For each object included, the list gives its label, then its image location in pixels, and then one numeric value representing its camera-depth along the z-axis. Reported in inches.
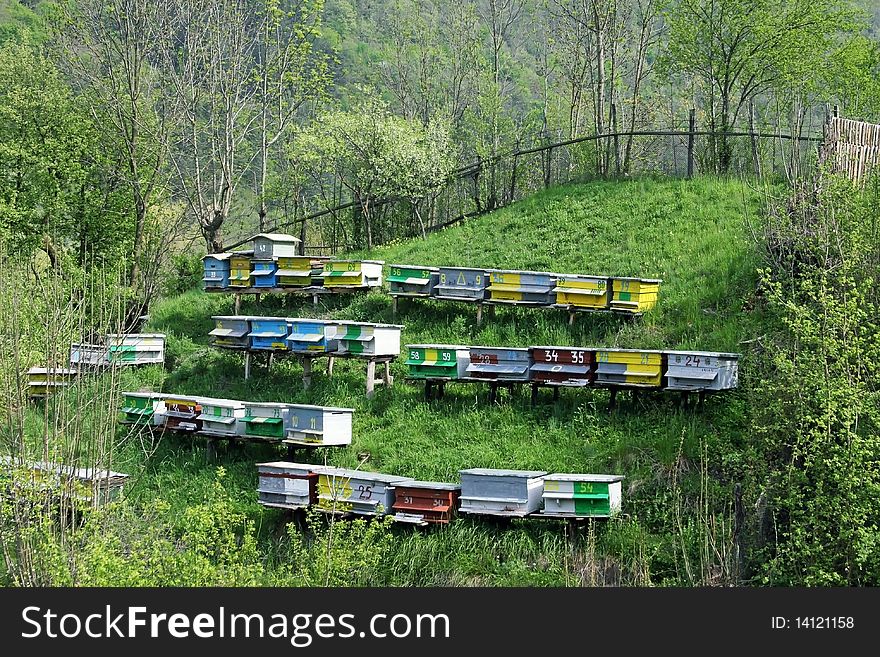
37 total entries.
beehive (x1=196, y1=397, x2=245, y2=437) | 839.1
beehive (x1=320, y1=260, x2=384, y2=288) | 997.2
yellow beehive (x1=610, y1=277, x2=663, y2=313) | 872.3
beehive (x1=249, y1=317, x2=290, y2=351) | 912.9
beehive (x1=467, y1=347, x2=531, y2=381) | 813.2
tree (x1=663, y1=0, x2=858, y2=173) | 1301.7
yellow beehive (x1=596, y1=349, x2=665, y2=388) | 764.6
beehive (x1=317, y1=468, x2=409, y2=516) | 724.7
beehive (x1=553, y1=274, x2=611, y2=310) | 880.9
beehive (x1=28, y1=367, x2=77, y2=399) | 1024.9
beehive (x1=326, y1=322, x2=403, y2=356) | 864.9
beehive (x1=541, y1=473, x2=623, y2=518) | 678.5
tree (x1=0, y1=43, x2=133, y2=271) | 1242.6
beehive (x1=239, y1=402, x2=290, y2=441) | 820.0
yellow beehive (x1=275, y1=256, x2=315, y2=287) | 1021.2
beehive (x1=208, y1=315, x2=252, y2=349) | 936.9
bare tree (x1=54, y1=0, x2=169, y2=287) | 1272.1
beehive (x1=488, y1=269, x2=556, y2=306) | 897.5
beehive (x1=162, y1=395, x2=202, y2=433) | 864.7
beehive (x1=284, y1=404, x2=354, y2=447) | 800.9
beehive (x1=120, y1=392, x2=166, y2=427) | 886.4
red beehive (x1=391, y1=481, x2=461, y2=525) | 713.0
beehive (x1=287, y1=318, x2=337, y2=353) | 887.1
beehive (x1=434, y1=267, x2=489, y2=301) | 930.7
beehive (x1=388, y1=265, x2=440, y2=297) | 961.5
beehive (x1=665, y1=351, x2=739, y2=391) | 740.6
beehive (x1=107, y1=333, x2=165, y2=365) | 1026.7
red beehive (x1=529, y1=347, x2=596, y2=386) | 791.1
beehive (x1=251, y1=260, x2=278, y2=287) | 1031.6
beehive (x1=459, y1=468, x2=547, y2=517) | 688.4
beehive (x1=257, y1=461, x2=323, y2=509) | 755.4
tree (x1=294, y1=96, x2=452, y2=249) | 1365.7
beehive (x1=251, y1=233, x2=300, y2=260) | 1038.4
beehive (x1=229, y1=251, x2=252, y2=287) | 1048.8
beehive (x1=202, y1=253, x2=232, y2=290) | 1060.5
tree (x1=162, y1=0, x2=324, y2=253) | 1342.3
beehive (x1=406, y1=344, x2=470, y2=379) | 834.2
